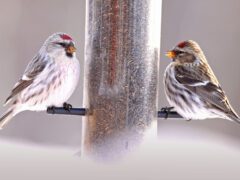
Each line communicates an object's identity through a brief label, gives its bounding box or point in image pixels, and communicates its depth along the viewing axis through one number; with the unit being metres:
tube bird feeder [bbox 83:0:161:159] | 4.55
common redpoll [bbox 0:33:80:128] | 5.13
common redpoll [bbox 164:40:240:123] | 5.16
